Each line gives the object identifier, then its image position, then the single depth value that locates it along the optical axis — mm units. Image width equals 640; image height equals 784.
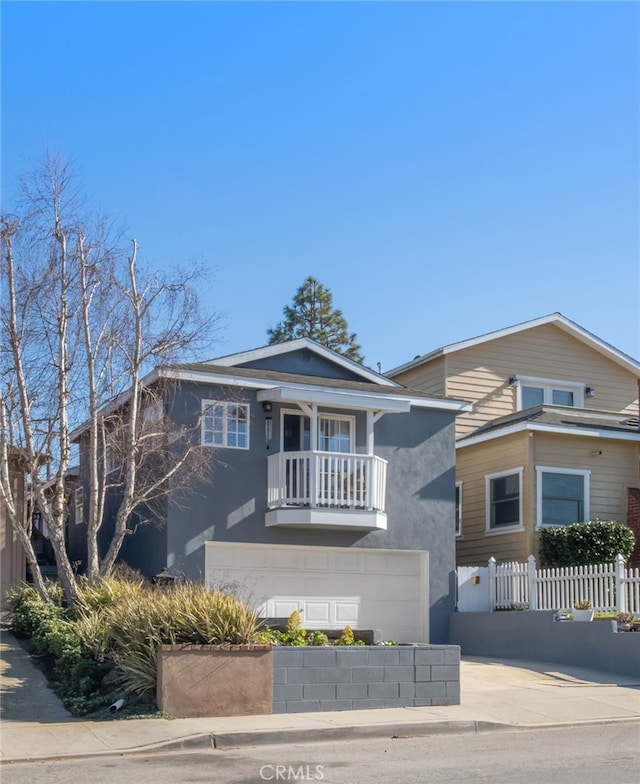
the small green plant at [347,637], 14492
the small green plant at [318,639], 14221
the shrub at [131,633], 13047
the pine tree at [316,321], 52625
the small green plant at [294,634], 14180
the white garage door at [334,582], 20062
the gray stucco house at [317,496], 19750
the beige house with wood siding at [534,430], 23125
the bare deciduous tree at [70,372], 16734
